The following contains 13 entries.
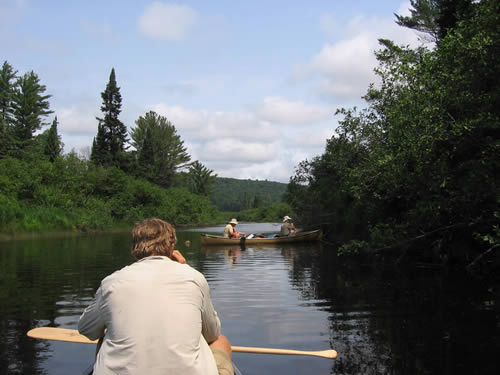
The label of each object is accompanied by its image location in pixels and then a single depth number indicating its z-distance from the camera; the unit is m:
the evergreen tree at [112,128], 52.62
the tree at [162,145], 64.00
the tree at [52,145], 45.31
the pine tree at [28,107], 50.75
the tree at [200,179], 78.88
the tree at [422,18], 29.62
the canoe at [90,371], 3.96
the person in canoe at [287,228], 24.42
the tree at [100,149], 51.72
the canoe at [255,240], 22.08
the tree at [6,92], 50.38
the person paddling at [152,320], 2.64
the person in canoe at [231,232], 22.73
